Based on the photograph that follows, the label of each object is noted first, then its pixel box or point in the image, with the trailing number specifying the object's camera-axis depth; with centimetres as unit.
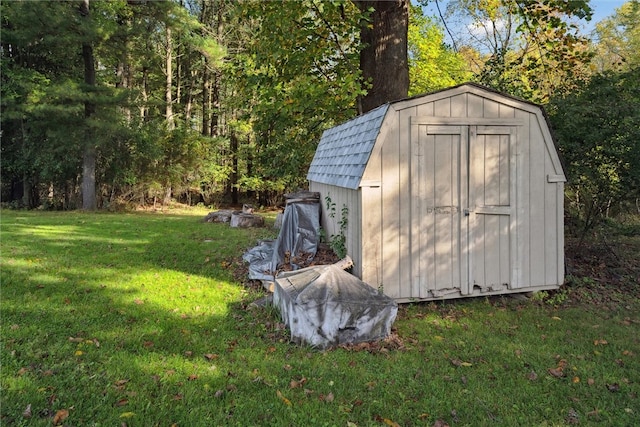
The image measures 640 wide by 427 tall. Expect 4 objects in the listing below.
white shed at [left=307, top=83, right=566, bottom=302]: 577
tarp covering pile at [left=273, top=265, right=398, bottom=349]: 455
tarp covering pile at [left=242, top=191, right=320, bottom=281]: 717
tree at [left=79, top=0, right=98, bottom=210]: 1658
